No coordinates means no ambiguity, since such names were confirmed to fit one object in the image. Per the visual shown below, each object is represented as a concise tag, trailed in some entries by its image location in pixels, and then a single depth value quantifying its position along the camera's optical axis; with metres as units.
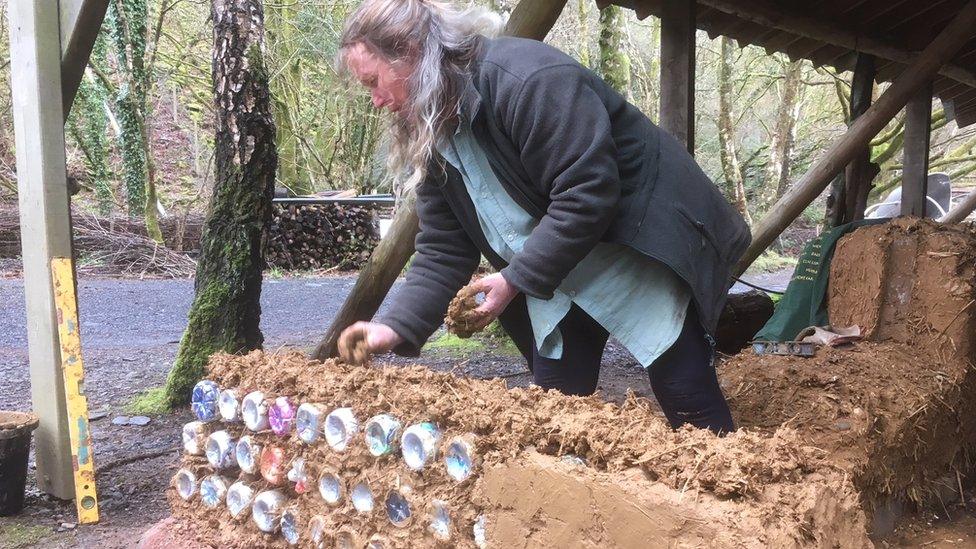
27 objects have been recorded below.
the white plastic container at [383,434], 1.59
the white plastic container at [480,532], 1.41
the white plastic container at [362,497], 1.65
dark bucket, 2.83
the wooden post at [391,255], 2.43
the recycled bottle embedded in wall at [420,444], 1.51
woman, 1.51
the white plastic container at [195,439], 2.04
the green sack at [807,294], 3.81
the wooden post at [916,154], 5.35
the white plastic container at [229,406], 1.94
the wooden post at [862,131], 3.97
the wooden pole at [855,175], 5.32
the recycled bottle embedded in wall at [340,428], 1.67
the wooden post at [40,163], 2.83
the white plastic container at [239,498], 1.92
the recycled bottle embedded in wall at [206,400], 2.00
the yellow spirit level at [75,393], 2.76
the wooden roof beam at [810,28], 4.23
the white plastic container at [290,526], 1.82
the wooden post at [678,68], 3.89
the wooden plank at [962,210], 7.50
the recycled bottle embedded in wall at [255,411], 1.87
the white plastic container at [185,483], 2.06
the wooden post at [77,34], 2.85
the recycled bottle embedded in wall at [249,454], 1.91
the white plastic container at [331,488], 1.71
